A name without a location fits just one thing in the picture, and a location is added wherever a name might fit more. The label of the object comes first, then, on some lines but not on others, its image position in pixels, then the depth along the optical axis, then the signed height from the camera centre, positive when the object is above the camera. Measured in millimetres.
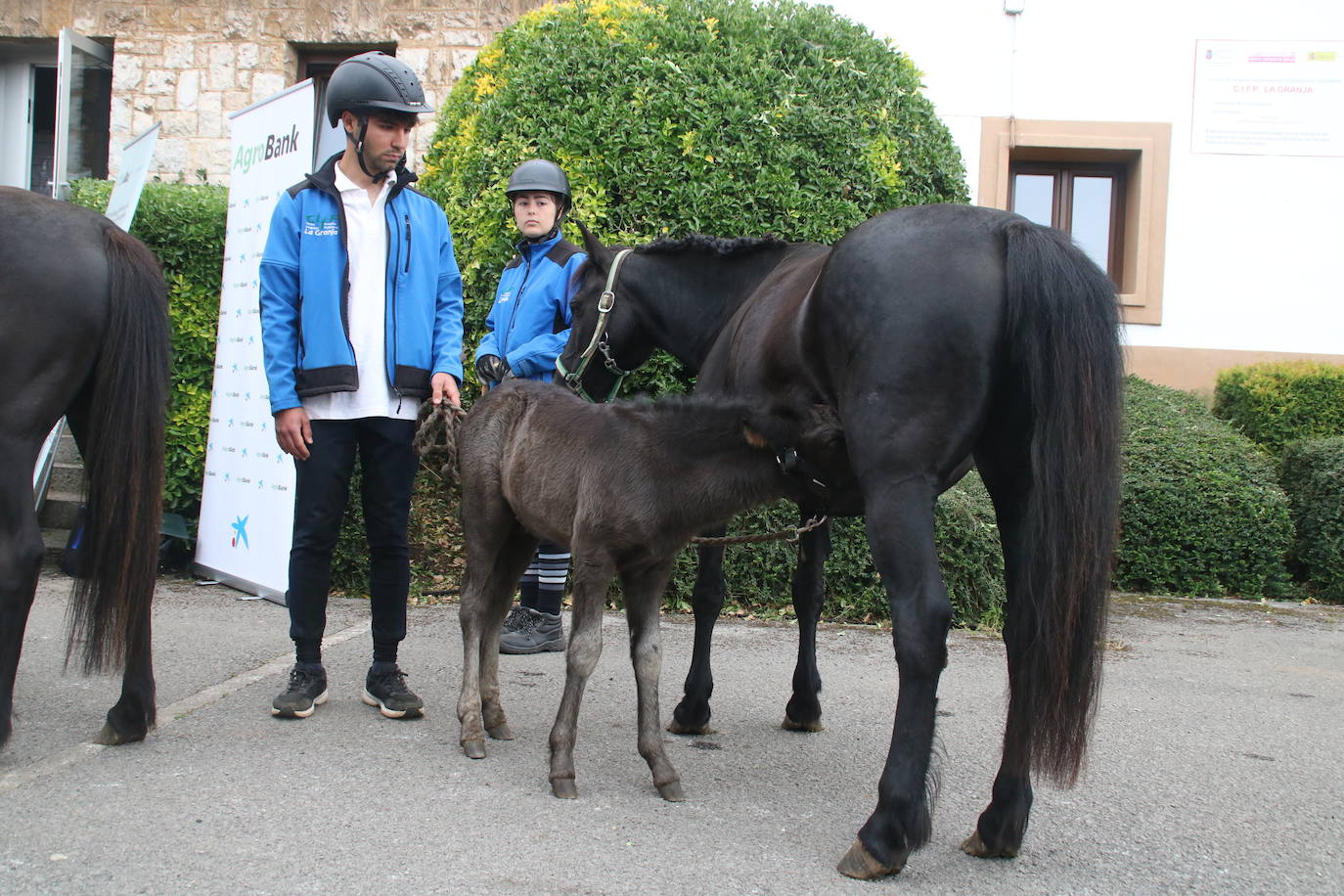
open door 11008 +3173
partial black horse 3508 +10
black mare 3000 +29
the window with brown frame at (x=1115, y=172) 10406 +2817
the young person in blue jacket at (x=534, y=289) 5246 +687
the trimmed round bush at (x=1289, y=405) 9516 +518
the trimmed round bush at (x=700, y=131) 6359 +1831
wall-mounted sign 10359 +3542
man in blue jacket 4211 +296
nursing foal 3473 -223
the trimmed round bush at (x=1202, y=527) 7988 -504
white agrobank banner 6316 +108
